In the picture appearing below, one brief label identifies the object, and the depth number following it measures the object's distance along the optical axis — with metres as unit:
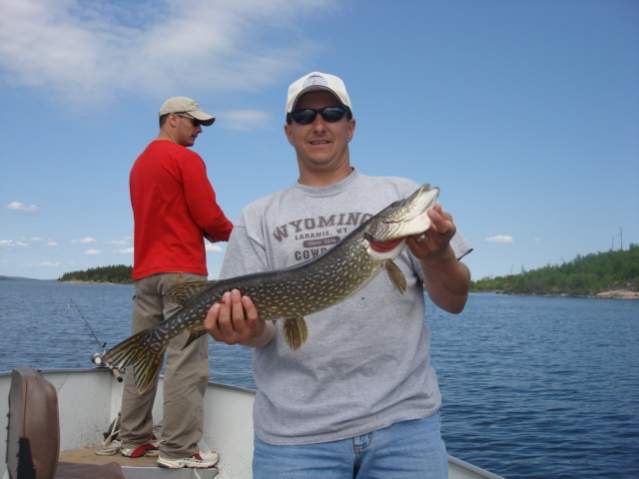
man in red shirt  4.75
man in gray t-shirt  2.27
